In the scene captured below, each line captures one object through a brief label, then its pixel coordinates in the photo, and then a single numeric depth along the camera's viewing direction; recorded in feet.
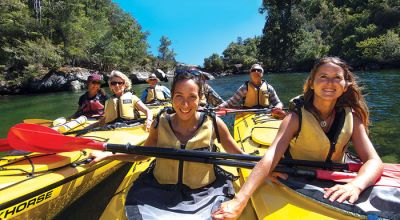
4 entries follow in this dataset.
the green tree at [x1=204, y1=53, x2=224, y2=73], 163.52
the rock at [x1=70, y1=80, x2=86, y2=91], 85.66
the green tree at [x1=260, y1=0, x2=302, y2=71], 130.00
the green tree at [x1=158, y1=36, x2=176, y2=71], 199.93
